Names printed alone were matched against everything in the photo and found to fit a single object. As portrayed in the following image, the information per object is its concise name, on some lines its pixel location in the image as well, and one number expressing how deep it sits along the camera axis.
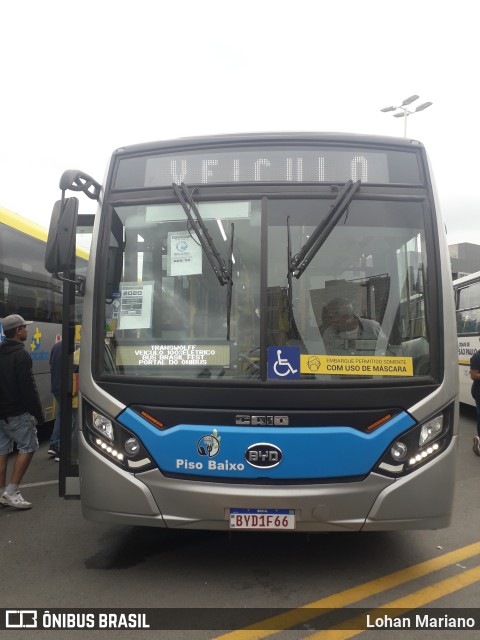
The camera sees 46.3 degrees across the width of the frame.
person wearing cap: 5.32
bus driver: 3.68
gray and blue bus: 3.52
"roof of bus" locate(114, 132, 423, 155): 4.09
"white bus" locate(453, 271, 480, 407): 11.33
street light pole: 22.78
